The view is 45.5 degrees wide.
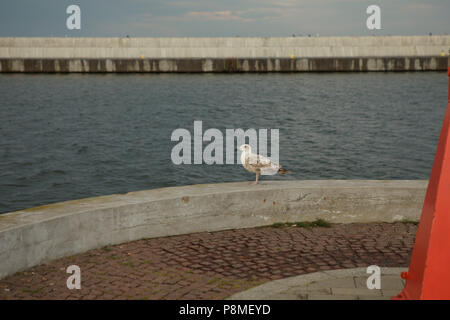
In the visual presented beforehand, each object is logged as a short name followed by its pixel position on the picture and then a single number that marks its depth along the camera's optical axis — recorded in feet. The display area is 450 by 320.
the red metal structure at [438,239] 15.58
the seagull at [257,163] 28.99
